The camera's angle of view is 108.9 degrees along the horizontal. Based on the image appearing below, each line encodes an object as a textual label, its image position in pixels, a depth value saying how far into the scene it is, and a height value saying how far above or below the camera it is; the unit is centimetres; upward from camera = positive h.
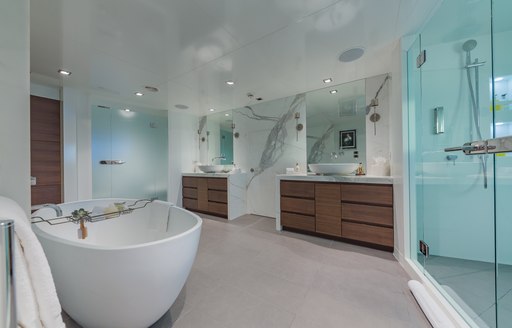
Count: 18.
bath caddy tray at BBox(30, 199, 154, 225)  153 -45
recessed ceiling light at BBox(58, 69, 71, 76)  219 +113
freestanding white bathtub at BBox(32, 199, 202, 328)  86 -56
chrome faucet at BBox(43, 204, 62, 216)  155 -37
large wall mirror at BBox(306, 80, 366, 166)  257 +59
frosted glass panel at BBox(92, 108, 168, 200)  296 +21
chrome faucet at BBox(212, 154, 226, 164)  413 +16
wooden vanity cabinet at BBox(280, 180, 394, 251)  198 -59
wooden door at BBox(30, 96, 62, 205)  246 +21
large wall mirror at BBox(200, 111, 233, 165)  405 +56
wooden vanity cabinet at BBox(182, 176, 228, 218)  343 -62
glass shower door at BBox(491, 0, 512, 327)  124 +28
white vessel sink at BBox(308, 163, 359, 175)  229 -8
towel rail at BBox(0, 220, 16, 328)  36 -23
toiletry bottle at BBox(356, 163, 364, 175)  247 -10
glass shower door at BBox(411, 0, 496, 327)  135 +3
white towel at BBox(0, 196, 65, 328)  41 -28
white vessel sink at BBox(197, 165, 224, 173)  381 -9
